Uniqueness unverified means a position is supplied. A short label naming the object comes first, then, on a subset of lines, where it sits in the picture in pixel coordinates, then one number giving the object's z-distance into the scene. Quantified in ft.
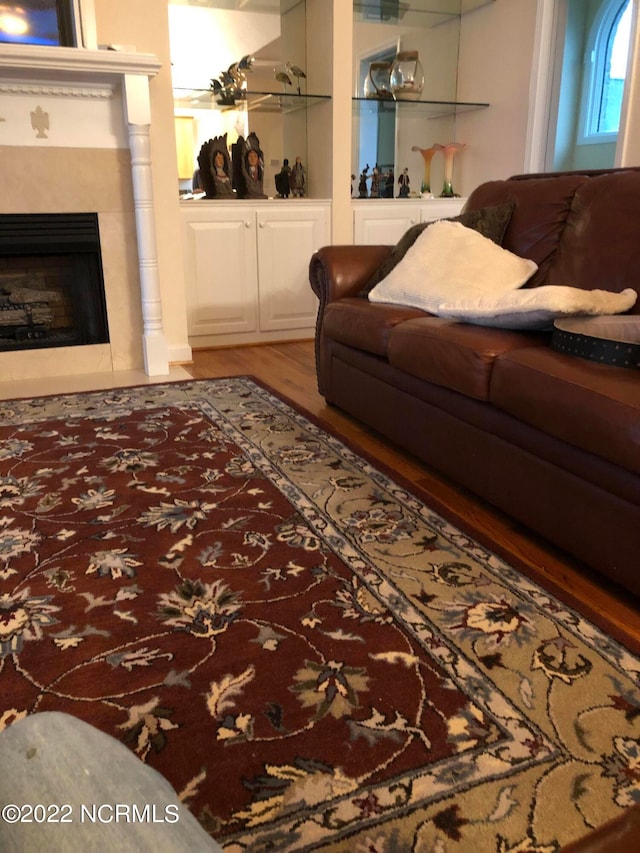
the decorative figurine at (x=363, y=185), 15.52
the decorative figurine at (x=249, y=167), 14.16
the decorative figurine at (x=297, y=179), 14.92
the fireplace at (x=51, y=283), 11.36
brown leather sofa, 5.03
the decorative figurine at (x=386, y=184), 15.69
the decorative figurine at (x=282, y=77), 14.79
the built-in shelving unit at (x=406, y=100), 15.57
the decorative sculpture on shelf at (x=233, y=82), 14.14
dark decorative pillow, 8.70
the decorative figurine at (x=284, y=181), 14.98
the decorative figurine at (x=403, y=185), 15.74
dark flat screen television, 10.57
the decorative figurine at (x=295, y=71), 14.93
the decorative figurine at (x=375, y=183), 15.62
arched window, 13.61
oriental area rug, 3.41
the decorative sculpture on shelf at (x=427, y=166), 15.55
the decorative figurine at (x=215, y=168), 13.82
